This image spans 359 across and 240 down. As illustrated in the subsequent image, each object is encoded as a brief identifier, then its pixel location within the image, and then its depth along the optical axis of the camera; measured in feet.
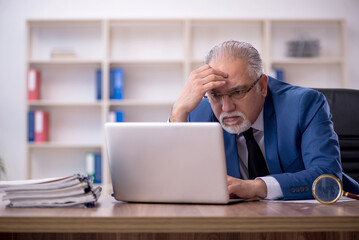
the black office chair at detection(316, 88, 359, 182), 6.07
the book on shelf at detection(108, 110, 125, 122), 13.70
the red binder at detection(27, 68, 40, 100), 13.88
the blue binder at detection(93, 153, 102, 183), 13.75
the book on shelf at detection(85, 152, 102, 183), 13.80
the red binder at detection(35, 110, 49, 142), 13.83
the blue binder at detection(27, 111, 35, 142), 13.78
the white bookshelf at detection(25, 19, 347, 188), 14.57
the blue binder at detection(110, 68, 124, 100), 13.76
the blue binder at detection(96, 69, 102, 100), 13.83
